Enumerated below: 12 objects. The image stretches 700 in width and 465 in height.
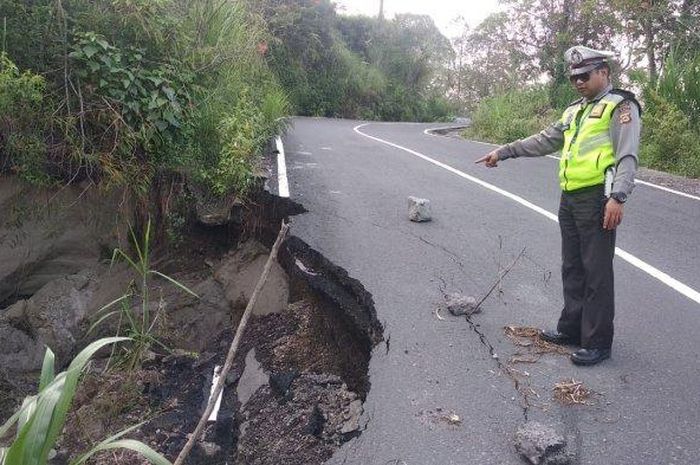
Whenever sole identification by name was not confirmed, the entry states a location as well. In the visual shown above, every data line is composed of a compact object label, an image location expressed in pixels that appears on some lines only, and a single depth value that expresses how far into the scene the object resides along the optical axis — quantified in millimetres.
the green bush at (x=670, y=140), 10578
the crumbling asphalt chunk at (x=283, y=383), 3730
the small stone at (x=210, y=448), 3482
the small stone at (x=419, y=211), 6438
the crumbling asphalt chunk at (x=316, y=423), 3205
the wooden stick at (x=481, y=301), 4301
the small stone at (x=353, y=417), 3086
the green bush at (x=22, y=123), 5156
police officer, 3381
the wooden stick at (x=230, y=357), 1904
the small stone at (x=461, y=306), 4273
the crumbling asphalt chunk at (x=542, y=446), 2713
